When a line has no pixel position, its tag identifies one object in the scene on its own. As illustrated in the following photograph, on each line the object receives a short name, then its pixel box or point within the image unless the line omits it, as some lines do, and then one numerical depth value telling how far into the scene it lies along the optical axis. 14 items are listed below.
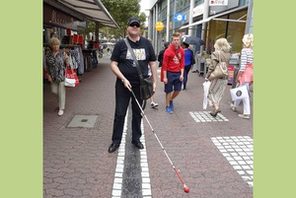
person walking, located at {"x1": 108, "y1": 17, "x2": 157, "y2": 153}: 4.25
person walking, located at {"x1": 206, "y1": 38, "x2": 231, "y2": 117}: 6.56
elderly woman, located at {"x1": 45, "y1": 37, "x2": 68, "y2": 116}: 6.35
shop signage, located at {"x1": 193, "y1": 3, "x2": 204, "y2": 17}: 20.01
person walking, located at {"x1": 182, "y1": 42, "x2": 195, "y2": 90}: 10.27
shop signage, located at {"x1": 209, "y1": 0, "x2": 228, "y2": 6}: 13.70
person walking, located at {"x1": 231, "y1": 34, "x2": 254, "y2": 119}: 6.76
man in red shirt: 6.94
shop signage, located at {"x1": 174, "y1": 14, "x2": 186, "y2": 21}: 23.23
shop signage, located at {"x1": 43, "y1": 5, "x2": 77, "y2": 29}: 9.94
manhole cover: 6.13
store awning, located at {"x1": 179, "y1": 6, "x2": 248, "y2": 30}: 12.89
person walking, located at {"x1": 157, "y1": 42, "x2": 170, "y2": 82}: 9.45
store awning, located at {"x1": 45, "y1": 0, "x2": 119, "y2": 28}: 9.50
